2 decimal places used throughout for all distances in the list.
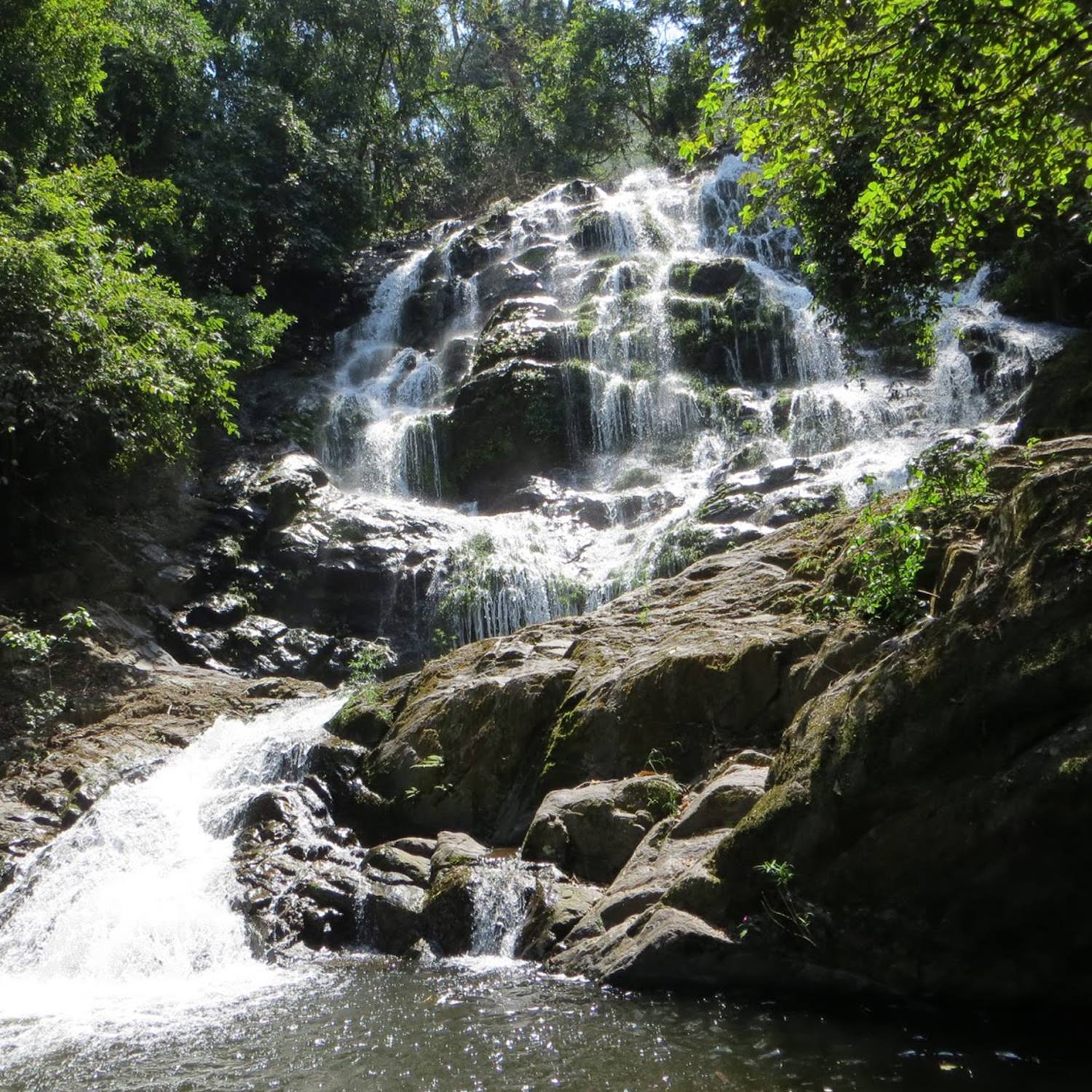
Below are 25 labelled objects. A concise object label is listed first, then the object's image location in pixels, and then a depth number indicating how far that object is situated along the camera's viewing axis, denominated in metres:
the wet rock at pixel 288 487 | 17.62
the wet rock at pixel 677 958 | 5.31
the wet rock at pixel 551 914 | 6.45
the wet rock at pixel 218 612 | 15.79
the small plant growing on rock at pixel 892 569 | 6.66
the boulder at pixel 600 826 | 7.02
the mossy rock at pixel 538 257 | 23.94
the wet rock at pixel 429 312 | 24.08
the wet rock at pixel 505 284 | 23.34
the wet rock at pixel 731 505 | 14.63
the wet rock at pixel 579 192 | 26.25
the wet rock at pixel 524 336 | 20.98
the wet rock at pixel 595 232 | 24.02
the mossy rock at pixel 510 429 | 19.95
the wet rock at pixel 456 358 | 22.08
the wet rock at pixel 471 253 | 24.98
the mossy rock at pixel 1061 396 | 11.09
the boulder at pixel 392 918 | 7.21
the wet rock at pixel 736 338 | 19.45
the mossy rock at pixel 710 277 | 21.09
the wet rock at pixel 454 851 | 7.59
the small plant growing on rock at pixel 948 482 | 6.82
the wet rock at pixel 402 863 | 7.83
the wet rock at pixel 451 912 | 6.94
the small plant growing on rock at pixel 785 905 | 5.17
